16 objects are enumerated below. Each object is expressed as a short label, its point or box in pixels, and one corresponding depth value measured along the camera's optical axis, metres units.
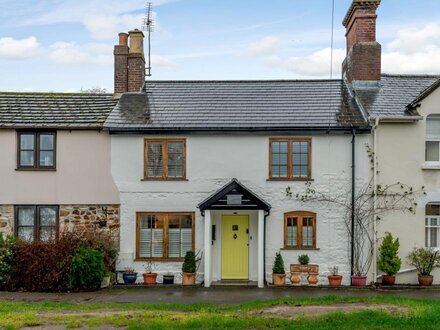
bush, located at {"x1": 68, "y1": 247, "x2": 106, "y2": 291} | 18.73
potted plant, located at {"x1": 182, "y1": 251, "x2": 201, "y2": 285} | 20.34
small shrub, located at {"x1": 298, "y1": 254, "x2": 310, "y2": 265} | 20.53
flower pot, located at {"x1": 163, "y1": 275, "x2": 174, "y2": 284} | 20.64
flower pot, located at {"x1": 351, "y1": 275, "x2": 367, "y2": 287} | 20.12
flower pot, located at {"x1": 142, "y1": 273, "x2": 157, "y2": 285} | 20.48
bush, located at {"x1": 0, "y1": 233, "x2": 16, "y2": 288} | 18.92
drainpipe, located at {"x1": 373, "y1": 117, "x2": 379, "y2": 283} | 20.56
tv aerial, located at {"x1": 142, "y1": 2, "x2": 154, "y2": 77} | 25.73
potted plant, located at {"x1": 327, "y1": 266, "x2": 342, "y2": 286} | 20.25
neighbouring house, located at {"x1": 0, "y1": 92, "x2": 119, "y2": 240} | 21.12
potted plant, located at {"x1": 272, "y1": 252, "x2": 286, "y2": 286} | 20.23
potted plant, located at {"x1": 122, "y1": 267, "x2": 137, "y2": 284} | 20.58
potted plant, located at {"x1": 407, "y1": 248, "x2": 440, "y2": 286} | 20.19
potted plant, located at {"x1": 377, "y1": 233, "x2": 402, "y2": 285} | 20.06
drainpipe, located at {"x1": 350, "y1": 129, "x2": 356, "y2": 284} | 20.67
